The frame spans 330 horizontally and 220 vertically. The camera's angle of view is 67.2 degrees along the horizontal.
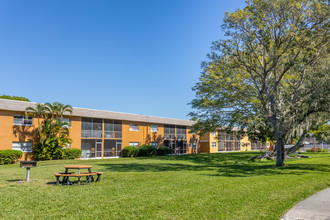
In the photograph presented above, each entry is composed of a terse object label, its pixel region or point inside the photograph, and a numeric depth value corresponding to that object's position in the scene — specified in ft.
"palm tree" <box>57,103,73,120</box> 90.62
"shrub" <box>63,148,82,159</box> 92.80
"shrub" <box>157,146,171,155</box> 130.46
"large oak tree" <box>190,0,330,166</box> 51.08
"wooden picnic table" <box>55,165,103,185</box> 34.10
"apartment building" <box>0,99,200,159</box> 85.76
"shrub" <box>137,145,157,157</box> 118.73
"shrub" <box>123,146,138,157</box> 114.98
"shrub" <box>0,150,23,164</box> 78.71
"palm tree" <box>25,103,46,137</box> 85.08
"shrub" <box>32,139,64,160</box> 86.99
